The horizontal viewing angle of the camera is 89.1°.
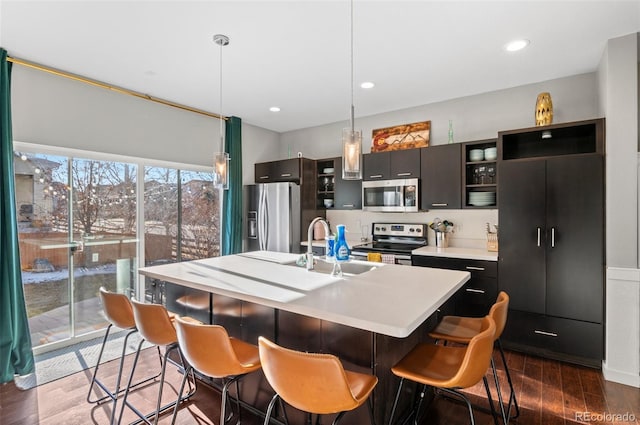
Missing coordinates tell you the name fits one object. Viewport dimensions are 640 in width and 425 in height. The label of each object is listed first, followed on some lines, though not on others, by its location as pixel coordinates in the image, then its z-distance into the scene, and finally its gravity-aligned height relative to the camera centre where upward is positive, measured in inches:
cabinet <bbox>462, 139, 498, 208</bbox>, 143.9 +16.9
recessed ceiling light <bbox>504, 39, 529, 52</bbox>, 104.8 +54.5
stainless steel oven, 154.0 -16.8
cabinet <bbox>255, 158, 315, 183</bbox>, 191.5 +24.9
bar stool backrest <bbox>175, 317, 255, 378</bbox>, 62.1 -27.1
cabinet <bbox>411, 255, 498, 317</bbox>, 131.5 -32.5
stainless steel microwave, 162.2 +7.9
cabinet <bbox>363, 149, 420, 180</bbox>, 162.9 +23.8
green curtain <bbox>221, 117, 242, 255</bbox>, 184.2 +8.0
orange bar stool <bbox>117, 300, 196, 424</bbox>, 74.6 -26.8
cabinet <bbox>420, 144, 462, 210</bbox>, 150.5 +15.9
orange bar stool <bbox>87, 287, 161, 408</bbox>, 86.0 -26.7
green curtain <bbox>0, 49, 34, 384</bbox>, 106.1 -17.2
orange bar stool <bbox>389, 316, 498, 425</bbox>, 56.3 -30.9
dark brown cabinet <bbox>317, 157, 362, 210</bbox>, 184.1 +13.5
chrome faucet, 98.2 -14.4
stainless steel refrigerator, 183.6 -3.6
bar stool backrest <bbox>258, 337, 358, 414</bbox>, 49.3 -26.6
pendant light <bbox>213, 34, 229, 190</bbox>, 108.3 +13.6
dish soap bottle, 90.3 -10.4
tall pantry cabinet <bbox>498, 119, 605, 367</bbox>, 111.8 -12.2
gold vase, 126.3 +39.2
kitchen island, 60.5 -18.3
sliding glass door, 122.5 -10.9
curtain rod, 114.7 +52.4
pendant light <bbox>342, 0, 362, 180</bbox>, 86.0 +15.9
